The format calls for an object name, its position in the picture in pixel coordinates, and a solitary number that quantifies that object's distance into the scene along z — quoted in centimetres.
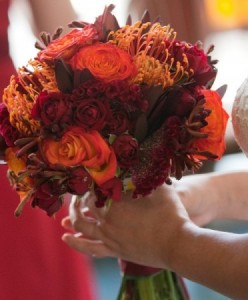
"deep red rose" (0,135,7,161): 119
